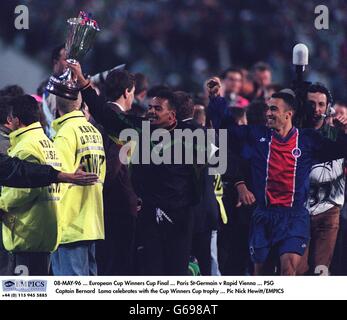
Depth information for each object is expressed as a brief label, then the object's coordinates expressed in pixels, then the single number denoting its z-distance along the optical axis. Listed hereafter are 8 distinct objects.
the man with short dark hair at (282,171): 19.06
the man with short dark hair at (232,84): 25.03
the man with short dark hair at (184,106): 19.39
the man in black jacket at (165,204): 18.72
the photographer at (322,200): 19.84
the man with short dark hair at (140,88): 22.78
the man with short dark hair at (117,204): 19.19
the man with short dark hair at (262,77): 25.41
